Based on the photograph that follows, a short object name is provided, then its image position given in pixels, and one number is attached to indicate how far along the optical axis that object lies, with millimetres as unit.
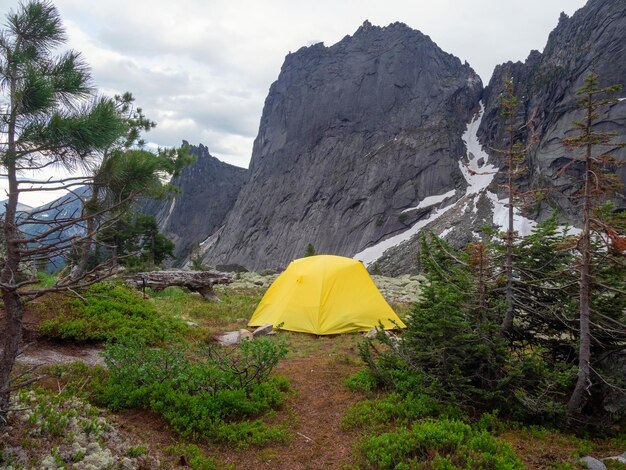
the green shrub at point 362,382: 7684
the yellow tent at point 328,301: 12719
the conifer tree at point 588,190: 5809
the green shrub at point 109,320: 9039
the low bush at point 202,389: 6008
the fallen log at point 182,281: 16953
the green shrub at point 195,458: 5184
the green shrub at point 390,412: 6418
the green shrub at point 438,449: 4922
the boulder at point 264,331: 12172
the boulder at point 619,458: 5362
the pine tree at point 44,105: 6152
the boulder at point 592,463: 5246
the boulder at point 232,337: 11266
